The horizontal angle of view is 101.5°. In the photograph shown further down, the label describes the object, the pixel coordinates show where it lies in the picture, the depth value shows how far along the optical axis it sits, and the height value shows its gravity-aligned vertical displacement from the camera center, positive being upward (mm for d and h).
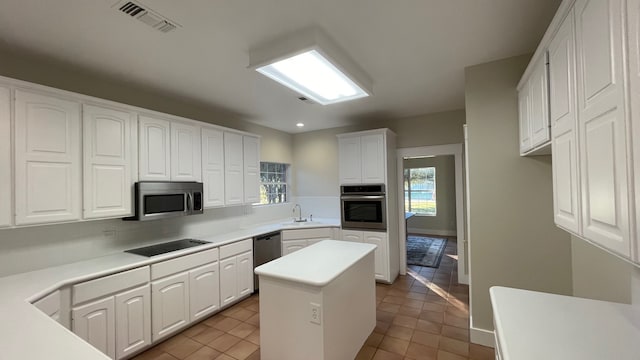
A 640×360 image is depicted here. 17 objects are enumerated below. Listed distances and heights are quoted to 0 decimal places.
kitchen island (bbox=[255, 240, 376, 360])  1837 -937
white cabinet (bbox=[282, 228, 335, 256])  4113 -868
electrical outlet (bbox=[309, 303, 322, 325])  1816 -911
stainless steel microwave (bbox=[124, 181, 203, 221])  2623 -143
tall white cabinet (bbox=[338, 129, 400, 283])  3990 +131
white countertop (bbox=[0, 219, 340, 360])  1031 -658
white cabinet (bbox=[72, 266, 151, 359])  2027 -1041
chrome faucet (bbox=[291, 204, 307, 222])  4877 -674
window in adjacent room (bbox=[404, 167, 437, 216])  7652 -273
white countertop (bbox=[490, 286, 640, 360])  987 -656
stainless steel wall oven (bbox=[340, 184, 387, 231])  3990 -393
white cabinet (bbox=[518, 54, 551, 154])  1597 +477
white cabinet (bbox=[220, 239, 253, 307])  3178 -1104
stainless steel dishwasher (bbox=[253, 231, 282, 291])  3652 -943
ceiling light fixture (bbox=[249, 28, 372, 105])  1882 +947
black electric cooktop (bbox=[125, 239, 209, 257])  2693 -677
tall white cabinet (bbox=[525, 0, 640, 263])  804 +220
